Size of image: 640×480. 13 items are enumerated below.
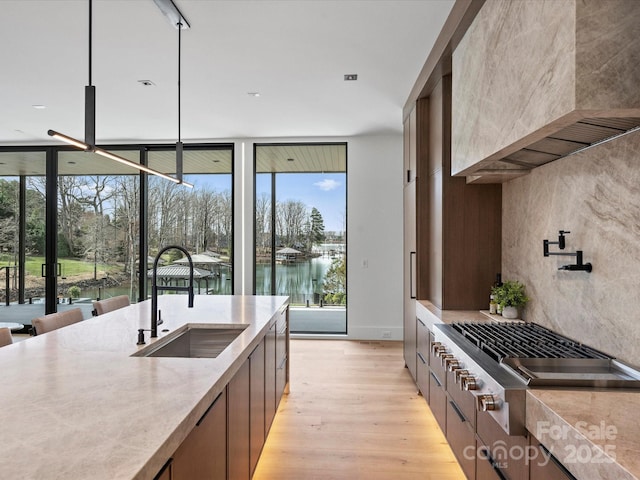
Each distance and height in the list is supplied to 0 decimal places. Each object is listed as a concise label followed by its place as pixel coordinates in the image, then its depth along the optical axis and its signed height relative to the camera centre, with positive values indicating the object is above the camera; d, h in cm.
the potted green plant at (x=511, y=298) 241 -33
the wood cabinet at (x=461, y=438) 177 -98
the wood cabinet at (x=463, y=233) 287 +11
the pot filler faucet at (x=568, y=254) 178 -4
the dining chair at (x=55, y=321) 226 -47
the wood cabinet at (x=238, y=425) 114 -72
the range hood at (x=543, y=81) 118 +62
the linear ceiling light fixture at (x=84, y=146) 164 +49
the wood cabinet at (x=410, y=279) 355 -32
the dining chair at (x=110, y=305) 283 -46
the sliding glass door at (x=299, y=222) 546 +36
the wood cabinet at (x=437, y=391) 234 -96
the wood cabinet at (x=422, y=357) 290 -90
